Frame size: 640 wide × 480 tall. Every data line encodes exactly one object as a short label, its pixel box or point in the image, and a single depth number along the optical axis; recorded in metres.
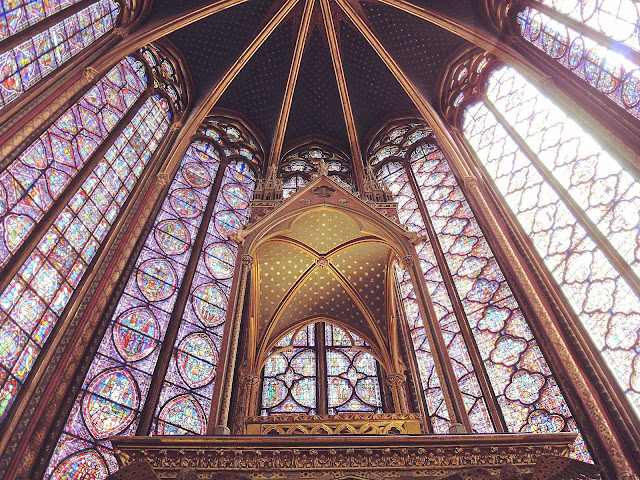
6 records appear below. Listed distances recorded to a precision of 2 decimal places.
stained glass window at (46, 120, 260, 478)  6.82
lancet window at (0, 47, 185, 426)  6.34
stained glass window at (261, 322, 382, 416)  8.41
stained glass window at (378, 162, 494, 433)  7.82
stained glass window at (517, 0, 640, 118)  7.61
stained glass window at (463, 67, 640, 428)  6.71
